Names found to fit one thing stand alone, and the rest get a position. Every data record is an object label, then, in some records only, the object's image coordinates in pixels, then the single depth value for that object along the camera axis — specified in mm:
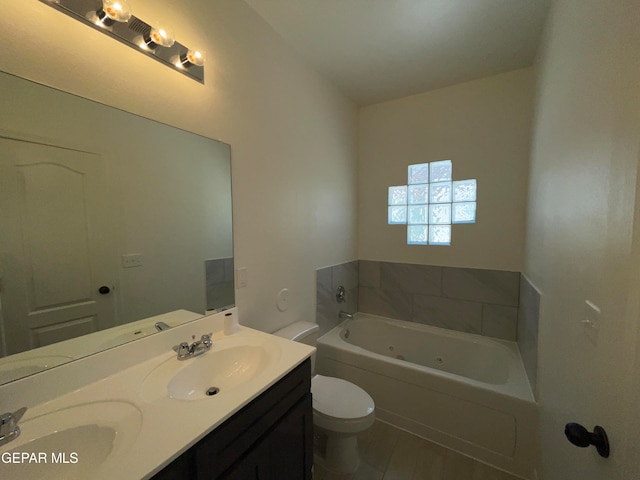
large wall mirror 771
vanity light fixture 877
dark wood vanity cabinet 697
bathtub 1515
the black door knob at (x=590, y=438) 610
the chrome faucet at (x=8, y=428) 640
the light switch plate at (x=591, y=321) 739
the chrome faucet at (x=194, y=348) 1098
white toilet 1397
